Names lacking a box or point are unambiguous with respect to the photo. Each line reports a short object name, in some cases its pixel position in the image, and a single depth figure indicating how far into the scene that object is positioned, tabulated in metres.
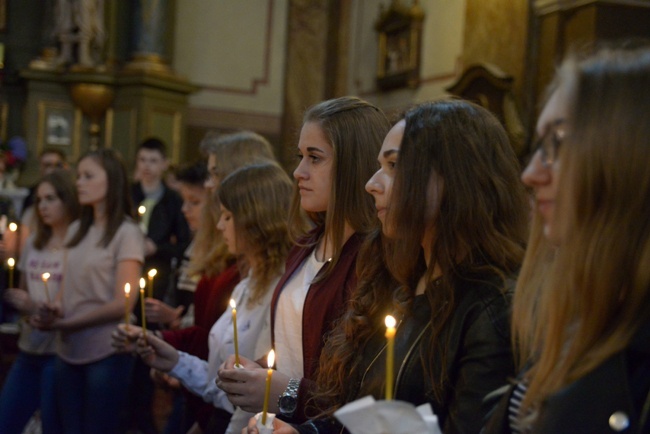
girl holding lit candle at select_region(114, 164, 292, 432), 2.84
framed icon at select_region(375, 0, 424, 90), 8.89
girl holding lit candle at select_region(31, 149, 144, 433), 3.58
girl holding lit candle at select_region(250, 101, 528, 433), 1.62
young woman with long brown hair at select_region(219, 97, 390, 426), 2.28
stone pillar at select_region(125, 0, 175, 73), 9.33
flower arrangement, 8.60
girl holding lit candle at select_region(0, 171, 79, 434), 3.64
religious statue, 9.10
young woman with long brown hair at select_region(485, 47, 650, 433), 1.13
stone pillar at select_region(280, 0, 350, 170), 10.47
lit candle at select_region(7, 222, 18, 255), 4.57
